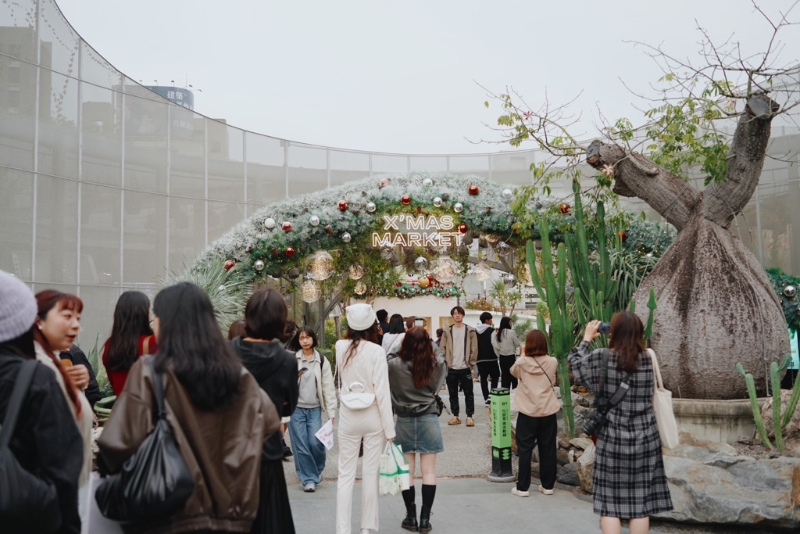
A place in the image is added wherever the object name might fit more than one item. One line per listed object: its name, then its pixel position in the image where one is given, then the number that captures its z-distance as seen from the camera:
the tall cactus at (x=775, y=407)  6.18
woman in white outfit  5.20
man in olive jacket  11.40
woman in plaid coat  4.49
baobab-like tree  7.12
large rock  5.39
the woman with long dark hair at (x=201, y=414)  2.55
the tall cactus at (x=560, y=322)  7.91
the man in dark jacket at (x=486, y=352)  12.46
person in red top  4.17
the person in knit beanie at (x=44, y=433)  2.15
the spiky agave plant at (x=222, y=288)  9.79
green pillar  7.56
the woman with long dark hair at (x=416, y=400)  5.81
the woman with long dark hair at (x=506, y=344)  12.60
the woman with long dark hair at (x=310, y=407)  7.25
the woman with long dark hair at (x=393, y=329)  9.85
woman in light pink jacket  6.82
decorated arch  10.62
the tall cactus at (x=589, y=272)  8.25
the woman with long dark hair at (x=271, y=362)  3.52
